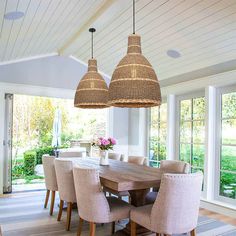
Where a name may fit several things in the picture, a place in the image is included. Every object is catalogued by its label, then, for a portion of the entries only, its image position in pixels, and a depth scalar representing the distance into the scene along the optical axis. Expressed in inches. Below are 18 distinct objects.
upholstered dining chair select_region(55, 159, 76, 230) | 134.6
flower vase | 153.3
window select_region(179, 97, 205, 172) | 187.9
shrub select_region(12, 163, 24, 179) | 320.1
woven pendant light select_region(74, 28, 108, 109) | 143.9
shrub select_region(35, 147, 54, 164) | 334.5
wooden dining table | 103.3
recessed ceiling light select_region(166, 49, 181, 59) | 173.3
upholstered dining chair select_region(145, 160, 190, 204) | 136.4
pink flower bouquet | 151.5
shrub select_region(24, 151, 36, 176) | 327.0
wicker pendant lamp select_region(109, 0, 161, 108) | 105.3
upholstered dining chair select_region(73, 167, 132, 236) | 107.5
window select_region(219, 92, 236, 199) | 164.2
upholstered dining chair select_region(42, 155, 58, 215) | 160.4
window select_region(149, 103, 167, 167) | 226.7
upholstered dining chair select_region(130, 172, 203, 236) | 94.1
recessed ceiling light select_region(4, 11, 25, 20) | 121.5
